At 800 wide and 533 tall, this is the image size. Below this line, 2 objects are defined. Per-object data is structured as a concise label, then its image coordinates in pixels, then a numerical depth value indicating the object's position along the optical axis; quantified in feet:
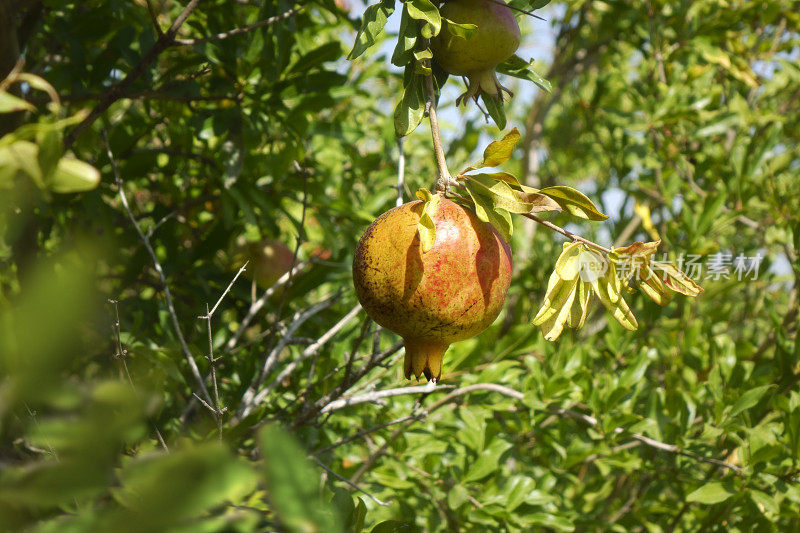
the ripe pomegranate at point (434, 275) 3.72
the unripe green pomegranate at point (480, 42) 3.92
